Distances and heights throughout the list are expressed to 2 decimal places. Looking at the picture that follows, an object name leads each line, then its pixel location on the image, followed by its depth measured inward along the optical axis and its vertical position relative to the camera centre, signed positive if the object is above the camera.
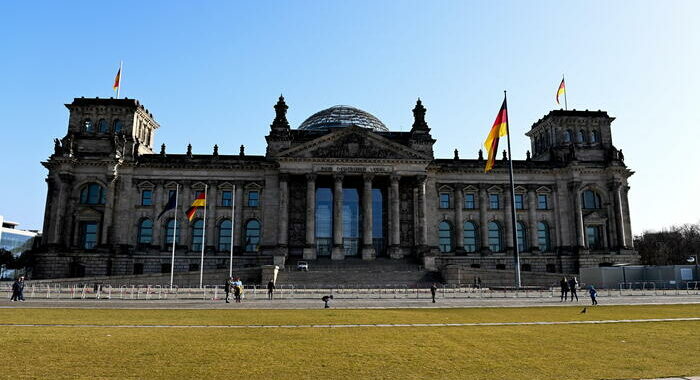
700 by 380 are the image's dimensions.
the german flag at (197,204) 52.96 +7.11
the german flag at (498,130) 40.95 +11.54
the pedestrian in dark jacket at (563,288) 36.06 -1.23
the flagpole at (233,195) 69.98 +10.73
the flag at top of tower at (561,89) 71.50 +25.82
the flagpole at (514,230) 39.20 +3.23
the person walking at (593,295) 31.38 -1.51
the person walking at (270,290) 37.06 -1.43
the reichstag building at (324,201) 68.12 +9.98
